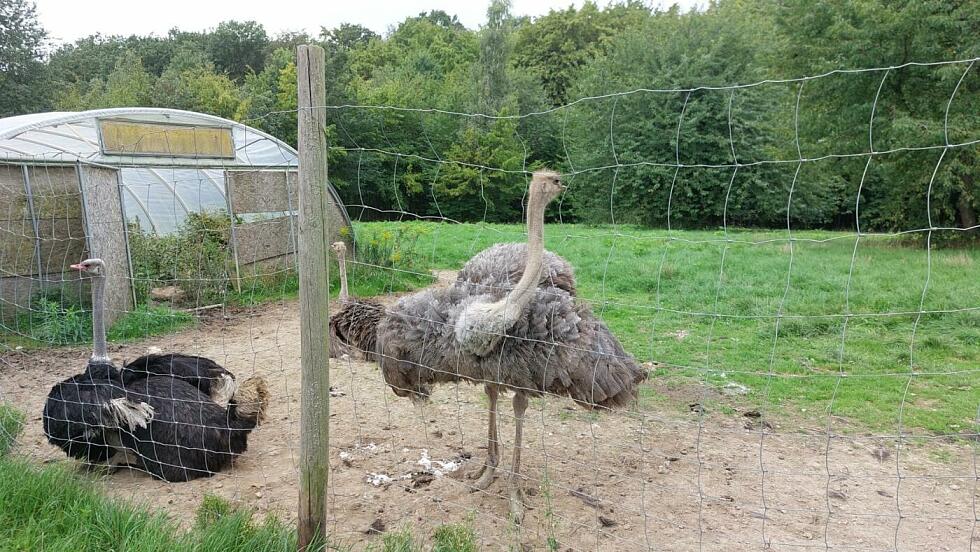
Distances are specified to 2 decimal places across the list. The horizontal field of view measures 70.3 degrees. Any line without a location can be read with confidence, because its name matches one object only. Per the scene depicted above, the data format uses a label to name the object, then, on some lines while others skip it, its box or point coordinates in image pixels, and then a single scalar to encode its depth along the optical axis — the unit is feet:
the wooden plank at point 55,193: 24.23
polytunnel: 24.11
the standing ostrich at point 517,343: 10.27
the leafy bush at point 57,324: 22.89
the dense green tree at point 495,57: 78.37
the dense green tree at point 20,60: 73.46
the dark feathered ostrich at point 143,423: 12.75
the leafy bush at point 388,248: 32.83
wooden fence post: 8.70
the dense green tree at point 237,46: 140.46
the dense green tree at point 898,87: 42.68
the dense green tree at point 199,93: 81.16
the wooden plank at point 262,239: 30.76
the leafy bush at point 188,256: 28.14
